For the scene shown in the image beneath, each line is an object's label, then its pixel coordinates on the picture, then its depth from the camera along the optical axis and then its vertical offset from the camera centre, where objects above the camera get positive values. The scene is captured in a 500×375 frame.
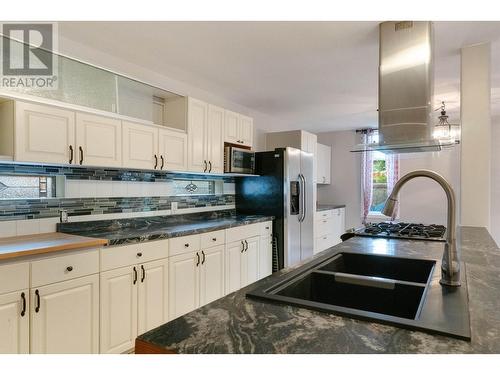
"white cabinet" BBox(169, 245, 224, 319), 2.61 -0.83
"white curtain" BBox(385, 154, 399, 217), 5.77 +0.30
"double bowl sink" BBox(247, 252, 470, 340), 0.84 -0.38
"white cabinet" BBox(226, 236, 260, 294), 3.25 -0.83
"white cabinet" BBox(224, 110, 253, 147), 3.70 +0.70
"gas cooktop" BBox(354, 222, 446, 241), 2.20 -0.34
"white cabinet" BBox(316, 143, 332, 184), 5.96 +0.44
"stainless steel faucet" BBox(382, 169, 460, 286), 1.11 -0.14
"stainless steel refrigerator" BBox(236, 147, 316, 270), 3.98 -0.16
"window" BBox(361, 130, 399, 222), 5.99 +0.10
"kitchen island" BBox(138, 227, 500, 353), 0.70 -0.36
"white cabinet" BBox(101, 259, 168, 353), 2.11 -0.84
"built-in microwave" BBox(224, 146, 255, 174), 3.64 +0.31
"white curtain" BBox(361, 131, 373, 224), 5.99 +0.12
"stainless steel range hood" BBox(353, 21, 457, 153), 2.03 +0.64
